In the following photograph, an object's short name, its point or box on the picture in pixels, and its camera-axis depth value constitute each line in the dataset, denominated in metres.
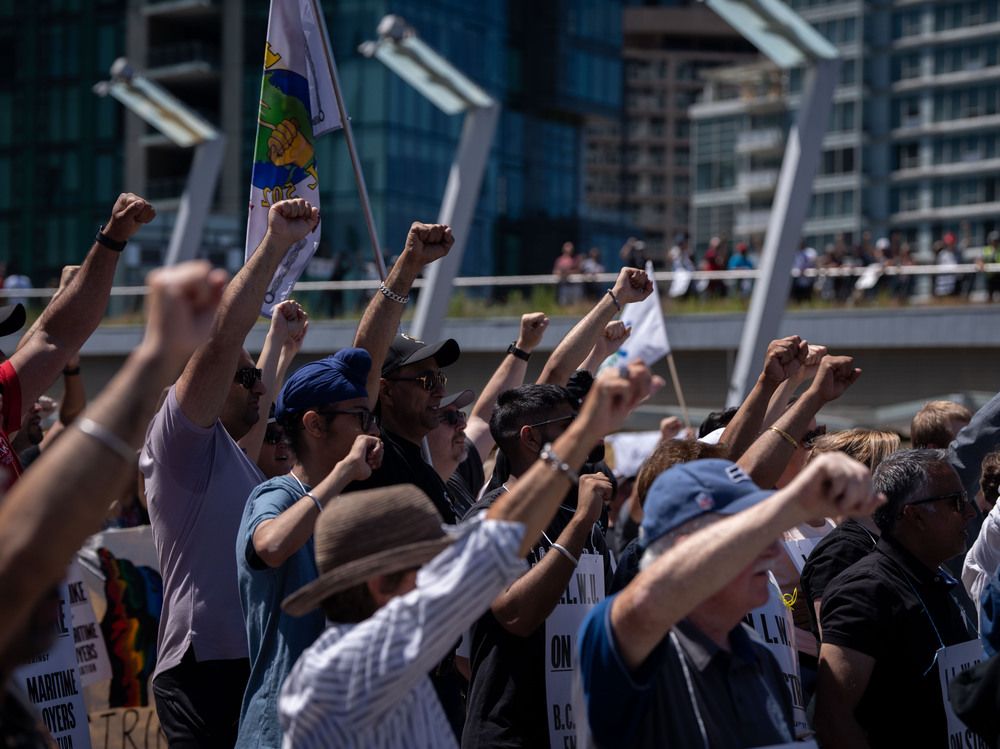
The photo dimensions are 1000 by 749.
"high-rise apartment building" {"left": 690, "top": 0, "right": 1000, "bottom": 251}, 106.38
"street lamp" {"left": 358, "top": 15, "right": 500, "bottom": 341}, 18.38
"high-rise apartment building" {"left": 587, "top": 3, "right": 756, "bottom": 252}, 134.38
